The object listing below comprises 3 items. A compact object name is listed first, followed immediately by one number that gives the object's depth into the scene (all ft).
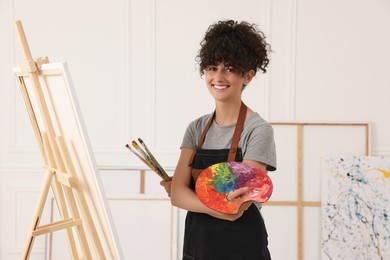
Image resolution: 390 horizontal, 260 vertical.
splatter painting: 16.70
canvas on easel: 9.46
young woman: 9.79
